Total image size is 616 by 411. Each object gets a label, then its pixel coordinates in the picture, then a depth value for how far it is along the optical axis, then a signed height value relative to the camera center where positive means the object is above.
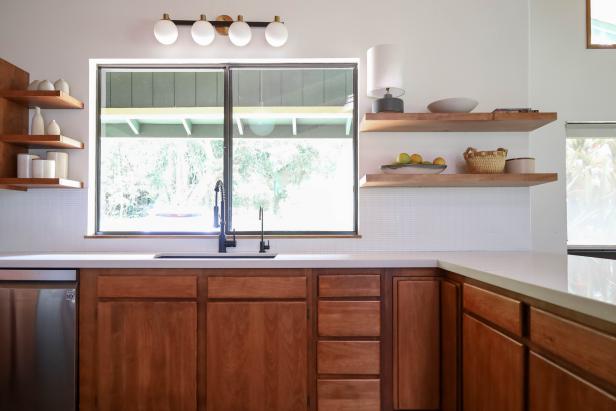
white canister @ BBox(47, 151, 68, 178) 2.61 +0.31
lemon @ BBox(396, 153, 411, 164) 2.48 +0.31
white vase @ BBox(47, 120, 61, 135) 2.56 +0.51
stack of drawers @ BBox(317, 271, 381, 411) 2.13 -0.71
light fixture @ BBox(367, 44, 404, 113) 2.52 +0.85
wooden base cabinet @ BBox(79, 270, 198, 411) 2.12 -0.71
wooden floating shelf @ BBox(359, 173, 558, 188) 2.44 +0.18
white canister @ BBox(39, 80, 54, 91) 2.54 +0.78
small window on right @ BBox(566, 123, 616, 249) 3.47 +0.20
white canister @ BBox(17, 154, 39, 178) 2.53 +0.26
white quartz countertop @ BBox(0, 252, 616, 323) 1.15 -0.27
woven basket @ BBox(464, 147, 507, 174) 2.51 +0.30
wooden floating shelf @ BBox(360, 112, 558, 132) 2.44 +0.54
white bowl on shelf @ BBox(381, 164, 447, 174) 2.47 +0.25
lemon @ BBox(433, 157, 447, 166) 2.54 +0.30
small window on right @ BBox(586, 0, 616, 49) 3.45 +1.59
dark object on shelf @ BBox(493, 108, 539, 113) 2.47 +0.61
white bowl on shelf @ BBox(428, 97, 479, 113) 2.51 +0.65
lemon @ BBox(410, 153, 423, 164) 2.50 +0.31
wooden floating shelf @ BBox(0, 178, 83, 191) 2.45 +0.16
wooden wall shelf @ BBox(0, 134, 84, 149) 2.47 +0.42
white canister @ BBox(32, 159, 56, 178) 2.51 +0.24
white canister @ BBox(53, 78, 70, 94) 2.64 +0.80
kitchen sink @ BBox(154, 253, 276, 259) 2.45 -0.30
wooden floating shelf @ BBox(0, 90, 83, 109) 2.48 +0.69
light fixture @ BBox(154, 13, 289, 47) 2.62 +1.15
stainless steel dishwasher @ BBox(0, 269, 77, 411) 2.12 -0.70
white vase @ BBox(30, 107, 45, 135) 2.57 +0.54
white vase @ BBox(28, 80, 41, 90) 2.59 +0.79
